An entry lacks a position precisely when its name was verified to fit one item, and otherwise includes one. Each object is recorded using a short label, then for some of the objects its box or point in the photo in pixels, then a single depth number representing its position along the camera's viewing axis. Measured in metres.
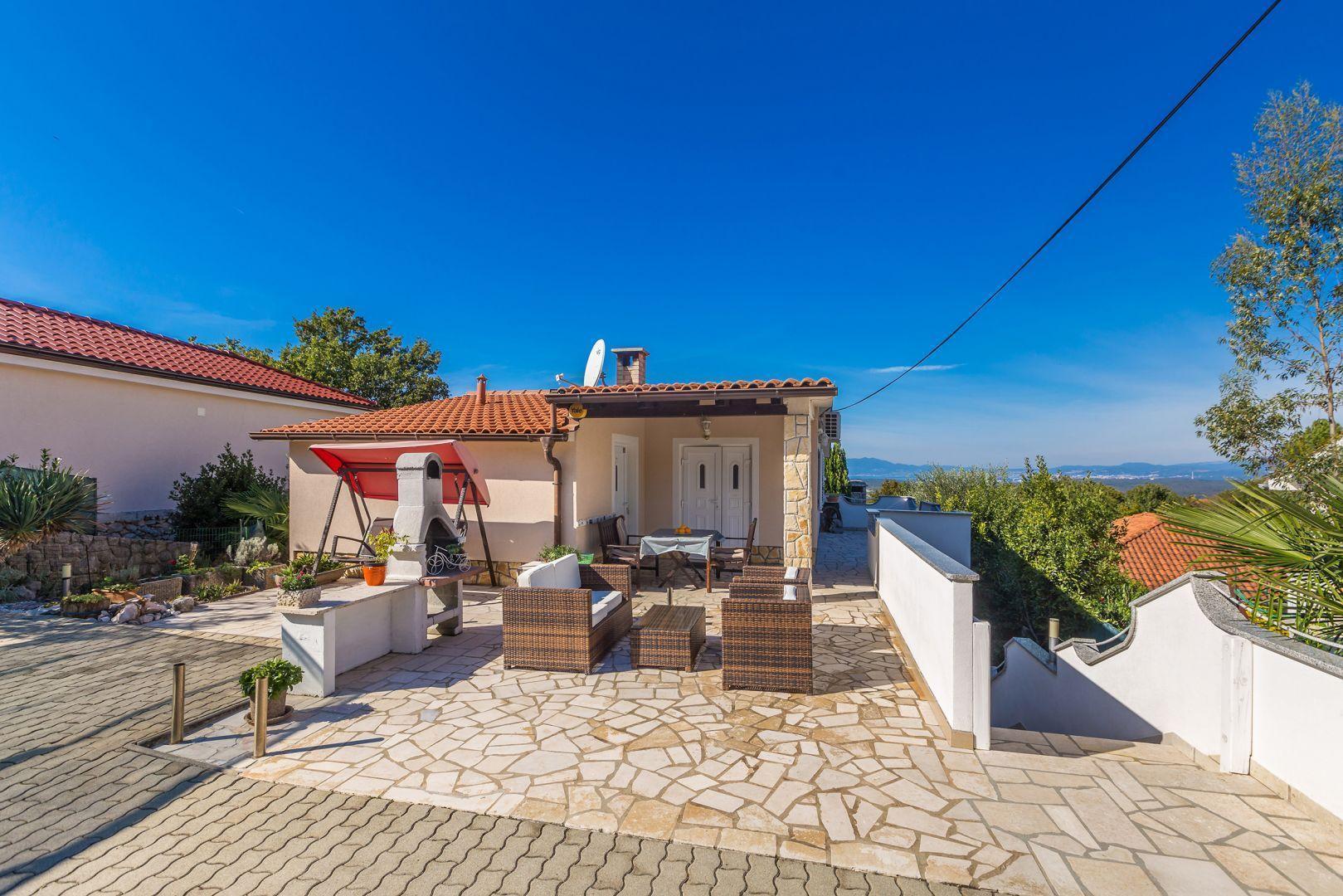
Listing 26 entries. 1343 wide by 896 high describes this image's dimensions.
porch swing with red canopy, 8.84
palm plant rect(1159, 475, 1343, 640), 3.74
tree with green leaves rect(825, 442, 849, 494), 26.67
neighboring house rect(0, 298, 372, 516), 10.91
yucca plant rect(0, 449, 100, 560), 8.64
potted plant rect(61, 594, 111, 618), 8.38
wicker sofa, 5.99
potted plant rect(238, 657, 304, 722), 4.71
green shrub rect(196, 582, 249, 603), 9.58
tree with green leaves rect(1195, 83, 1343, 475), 11.91
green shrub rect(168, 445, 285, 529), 12.06
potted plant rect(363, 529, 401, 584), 6.63
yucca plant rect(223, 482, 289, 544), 11.66
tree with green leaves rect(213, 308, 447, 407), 28.30
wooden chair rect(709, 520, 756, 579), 10.22
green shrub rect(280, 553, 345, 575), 7.82
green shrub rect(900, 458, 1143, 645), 12.52
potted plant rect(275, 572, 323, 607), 5.80
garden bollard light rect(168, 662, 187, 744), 4.47
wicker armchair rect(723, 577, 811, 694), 5.41
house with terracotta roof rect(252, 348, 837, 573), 9.75
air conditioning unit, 18.36
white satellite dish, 11.09
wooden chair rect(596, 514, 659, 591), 10.45
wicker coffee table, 6.03
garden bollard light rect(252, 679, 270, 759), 4.28
